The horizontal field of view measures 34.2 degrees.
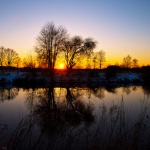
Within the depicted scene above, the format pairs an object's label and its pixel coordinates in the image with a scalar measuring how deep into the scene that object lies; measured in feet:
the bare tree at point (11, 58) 237.66
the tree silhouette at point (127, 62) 282.97
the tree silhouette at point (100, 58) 253.03
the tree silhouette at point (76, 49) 160.76
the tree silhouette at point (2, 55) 229.13
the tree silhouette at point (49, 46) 141.49
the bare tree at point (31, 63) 143.59
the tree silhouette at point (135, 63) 291.58
